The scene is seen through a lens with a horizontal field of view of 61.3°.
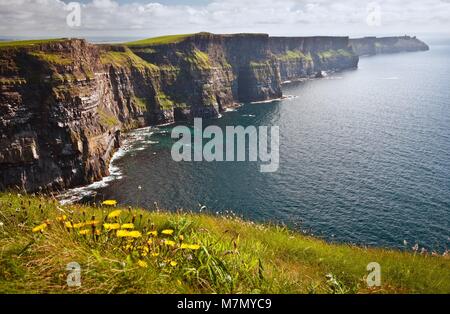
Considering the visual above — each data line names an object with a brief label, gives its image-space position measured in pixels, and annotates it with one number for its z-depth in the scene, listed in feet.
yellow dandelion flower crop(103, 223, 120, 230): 29.34
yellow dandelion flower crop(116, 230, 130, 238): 27.74
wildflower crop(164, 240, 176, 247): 29.19
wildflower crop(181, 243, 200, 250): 28.09
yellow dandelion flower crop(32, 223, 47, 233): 27.98
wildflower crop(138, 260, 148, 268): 25.24
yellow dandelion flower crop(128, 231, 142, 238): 27.95
